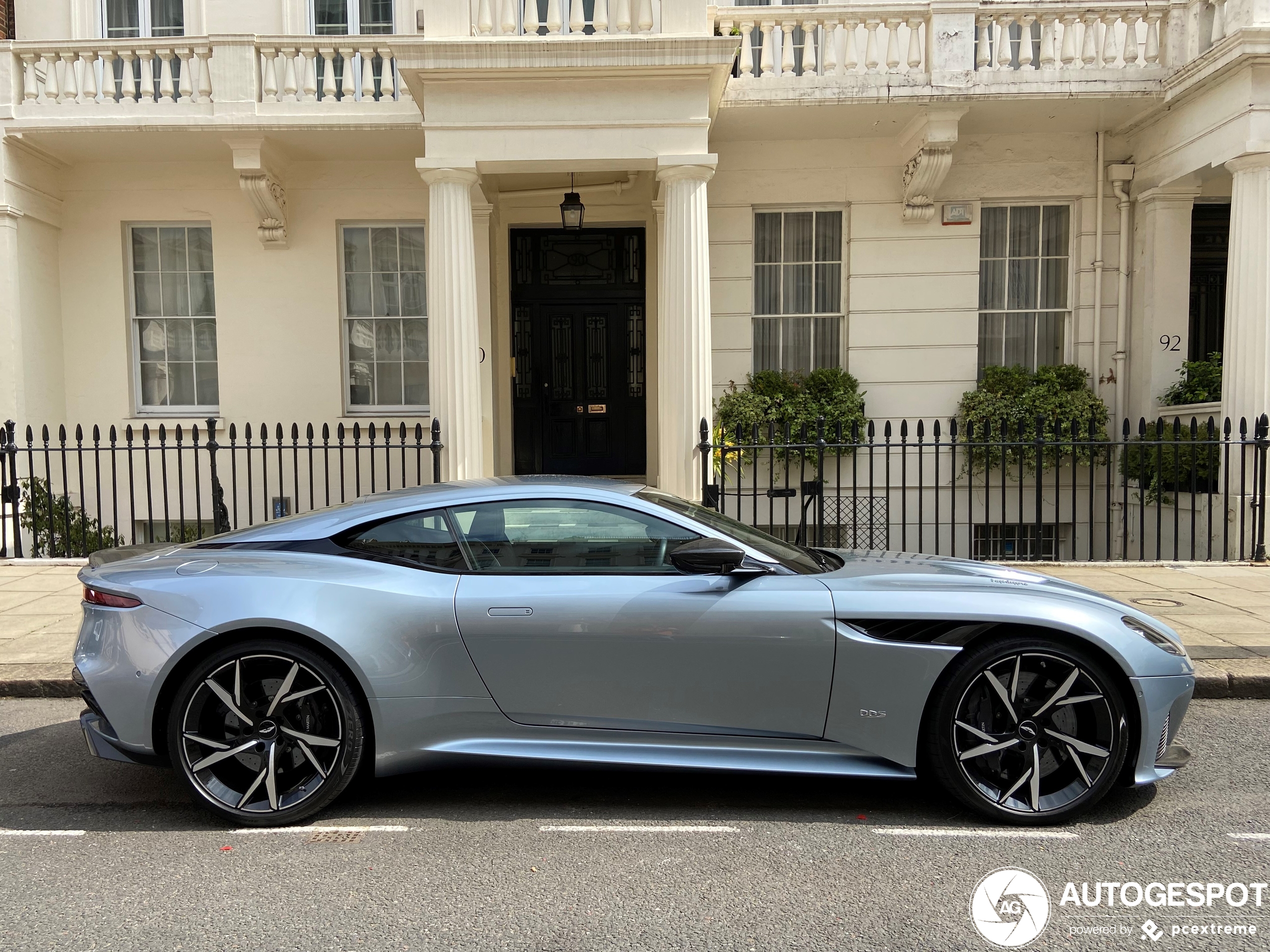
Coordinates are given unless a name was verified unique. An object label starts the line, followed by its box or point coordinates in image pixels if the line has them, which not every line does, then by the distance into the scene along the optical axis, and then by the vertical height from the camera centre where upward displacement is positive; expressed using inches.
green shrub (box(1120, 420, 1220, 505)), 335.0 -19.3
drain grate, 130.3 -61.2
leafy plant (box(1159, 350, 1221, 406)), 388.2 +13.2
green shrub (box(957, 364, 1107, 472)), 398.3 +2.4
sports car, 132.2 -39.5
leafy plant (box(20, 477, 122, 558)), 357.1 -43.2
